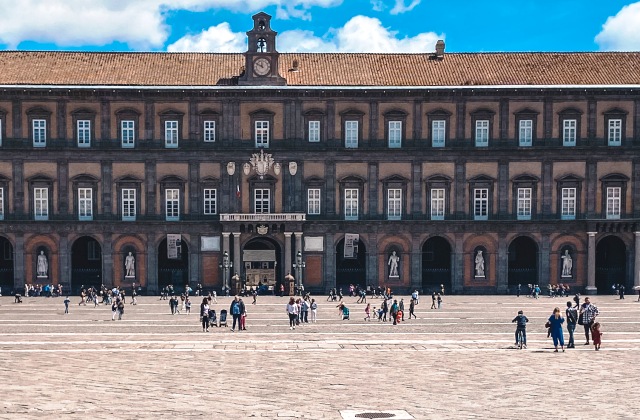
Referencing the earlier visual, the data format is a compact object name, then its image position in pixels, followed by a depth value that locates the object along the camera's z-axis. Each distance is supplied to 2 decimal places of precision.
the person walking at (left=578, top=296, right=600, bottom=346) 35.34
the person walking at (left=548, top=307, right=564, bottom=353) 32.81
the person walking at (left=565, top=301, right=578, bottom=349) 33.75
